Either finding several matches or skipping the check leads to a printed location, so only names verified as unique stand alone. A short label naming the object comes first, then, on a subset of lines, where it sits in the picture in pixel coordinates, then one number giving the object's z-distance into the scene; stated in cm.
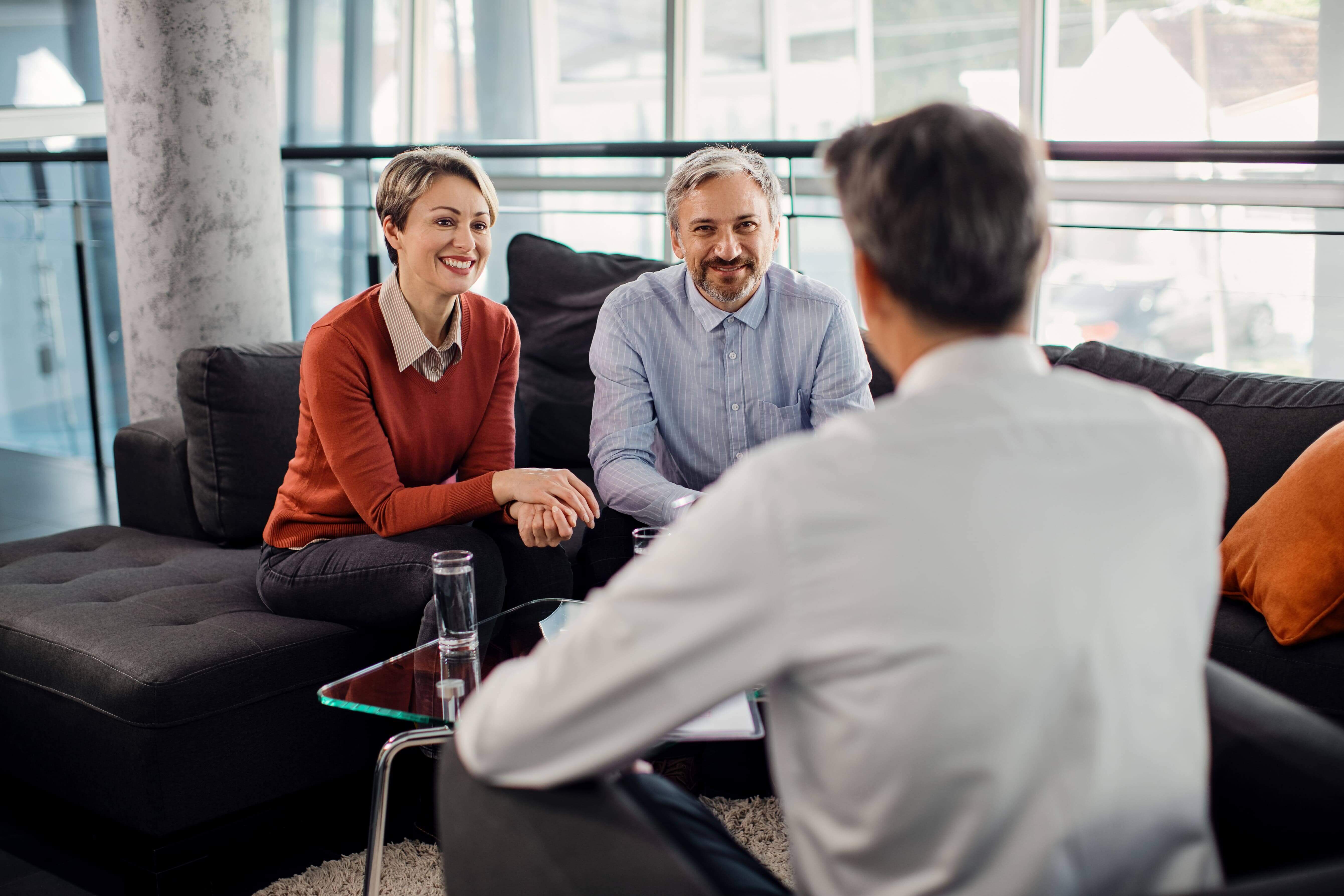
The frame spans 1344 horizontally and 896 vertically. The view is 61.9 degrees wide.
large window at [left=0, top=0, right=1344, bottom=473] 403
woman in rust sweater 191
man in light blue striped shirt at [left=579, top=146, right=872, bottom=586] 214
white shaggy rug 180
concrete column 292
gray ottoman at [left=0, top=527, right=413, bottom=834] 173
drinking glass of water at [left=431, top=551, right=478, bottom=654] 148
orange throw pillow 173
